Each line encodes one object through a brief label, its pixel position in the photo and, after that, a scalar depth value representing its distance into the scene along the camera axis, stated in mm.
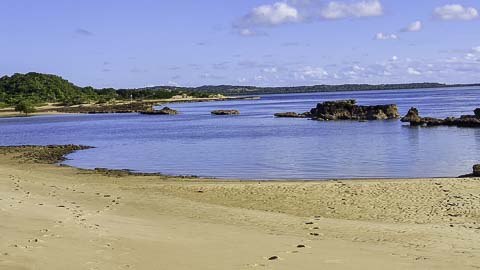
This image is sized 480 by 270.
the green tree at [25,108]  117512
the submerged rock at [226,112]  101262
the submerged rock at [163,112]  113531
